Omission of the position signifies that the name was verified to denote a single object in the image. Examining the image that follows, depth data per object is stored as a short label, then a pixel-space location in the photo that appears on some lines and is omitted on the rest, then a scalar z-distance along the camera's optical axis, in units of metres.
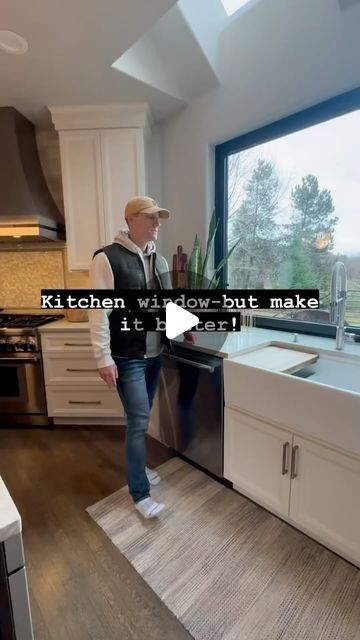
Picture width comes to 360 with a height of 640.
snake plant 2.21
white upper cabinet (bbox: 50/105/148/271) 2.21
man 1.44
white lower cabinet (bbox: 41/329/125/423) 2.32
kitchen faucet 1.59
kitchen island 0.52
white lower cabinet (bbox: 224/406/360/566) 1.22
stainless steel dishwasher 1.68
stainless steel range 2.31
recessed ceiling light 1.53
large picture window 1.73
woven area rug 1.10
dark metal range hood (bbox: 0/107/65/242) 2.26
